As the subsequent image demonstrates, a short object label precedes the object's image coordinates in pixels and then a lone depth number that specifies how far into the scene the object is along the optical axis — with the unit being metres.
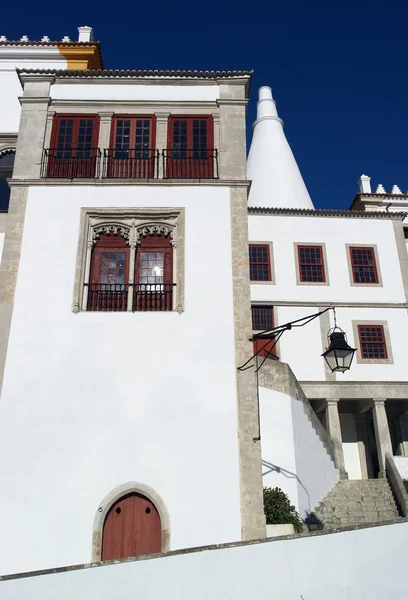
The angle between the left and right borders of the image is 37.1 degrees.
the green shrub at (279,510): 12.58
